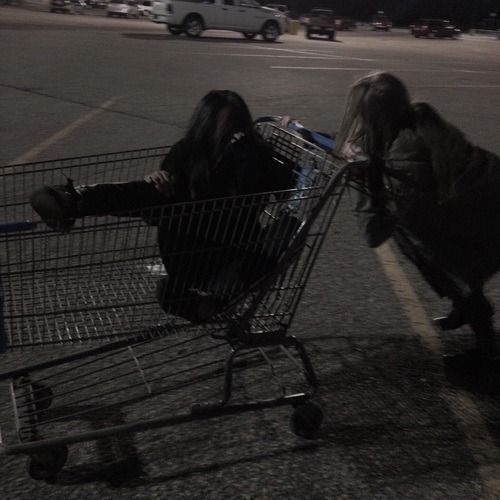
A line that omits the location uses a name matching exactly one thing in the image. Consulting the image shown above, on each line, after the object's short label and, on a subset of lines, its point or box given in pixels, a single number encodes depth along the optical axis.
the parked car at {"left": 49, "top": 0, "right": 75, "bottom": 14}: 46.69
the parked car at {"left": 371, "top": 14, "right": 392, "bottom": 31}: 58.34
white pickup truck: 26.89
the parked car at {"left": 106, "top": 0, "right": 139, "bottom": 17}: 48.00
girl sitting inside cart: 2.86
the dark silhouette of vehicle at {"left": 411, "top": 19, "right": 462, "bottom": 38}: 51.03
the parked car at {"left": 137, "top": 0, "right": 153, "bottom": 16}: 49.72
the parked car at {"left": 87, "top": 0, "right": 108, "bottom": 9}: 55.75
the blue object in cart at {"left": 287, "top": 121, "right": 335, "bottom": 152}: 3.26
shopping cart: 2.77
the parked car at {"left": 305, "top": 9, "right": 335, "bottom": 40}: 37.22
